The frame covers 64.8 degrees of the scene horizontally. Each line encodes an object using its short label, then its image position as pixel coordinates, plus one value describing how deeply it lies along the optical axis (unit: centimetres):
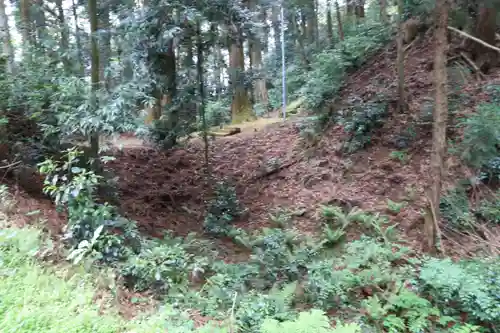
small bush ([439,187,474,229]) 693
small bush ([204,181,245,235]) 875
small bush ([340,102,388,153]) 983
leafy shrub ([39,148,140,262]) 539
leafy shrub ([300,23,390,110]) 1145
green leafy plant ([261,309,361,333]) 401
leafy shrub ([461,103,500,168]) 729
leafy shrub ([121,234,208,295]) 539
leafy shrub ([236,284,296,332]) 497
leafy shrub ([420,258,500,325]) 498
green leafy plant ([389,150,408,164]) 896
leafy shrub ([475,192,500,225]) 679
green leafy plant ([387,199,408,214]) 793
